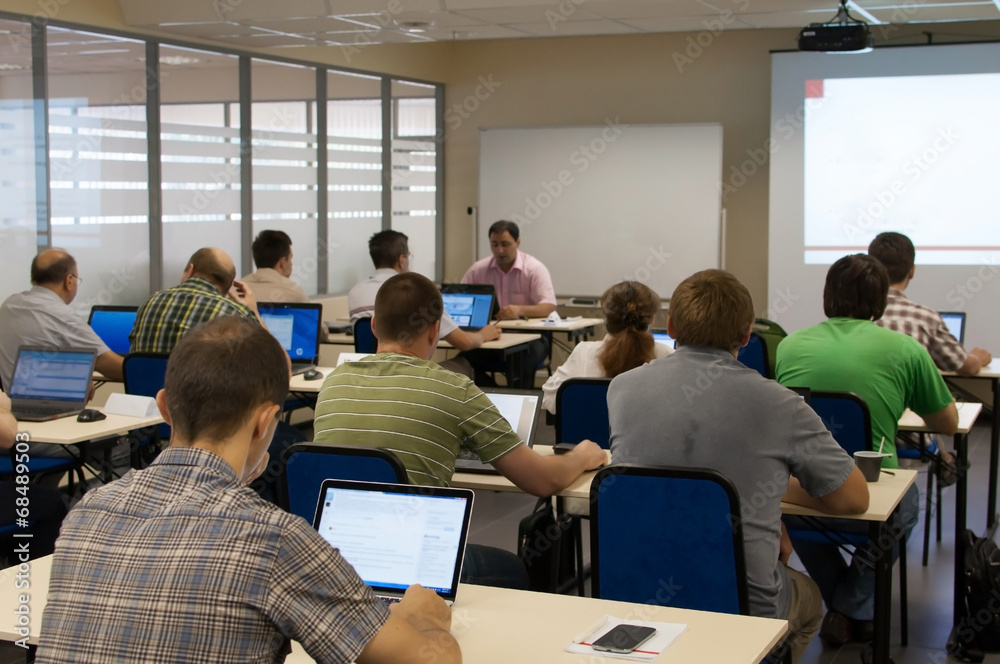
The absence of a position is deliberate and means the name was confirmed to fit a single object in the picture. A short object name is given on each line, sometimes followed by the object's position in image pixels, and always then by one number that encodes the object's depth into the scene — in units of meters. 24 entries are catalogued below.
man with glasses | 4.87
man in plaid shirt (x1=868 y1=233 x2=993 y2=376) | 4.43
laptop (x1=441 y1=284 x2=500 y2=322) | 7.03
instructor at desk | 7.50
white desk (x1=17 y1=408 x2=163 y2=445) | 3.95
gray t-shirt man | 2.45
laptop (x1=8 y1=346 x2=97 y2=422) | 4.43
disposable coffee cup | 3.02
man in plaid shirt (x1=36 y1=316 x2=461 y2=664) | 1.29
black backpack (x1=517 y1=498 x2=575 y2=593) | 3.28
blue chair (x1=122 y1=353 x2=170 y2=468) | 4.71
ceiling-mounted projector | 6.13
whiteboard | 8.65
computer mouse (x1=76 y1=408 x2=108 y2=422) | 4.20
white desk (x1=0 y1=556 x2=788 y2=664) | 1.83
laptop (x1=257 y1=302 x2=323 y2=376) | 5.79
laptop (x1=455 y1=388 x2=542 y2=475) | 3.30
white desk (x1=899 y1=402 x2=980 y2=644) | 3.57
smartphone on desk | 1.82
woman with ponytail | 3.82
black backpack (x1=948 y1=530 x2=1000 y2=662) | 3.42
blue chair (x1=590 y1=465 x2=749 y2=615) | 2.38
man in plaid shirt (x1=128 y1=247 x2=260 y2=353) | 4.77
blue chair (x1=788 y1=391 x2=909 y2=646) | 3.35
